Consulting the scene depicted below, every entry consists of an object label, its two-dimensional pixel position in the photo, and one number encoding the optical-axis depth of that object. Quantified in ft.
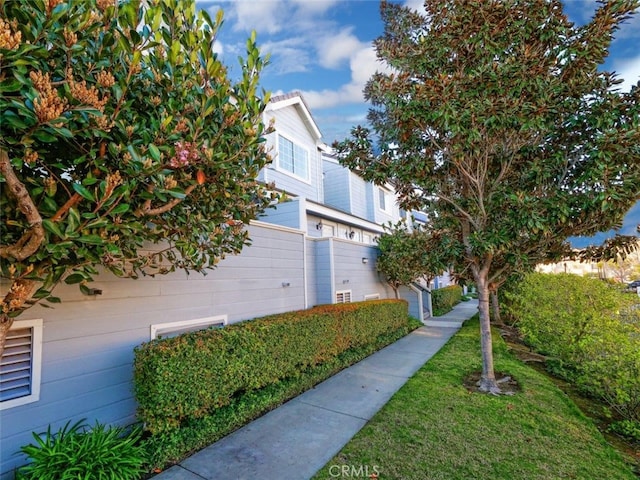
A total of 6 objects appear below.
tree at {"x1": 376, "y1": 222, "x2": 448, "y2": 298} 38.60
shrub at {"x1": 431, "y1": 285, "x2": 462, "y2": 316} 56.54
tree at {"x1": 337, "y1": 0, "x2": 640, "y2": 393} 15.80
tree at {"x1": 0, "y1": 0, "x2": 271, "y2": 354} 6.36
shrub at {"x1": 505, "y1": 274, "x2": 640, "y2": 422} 14.62
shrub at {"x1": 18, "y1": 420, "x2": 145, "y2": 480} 9.82
